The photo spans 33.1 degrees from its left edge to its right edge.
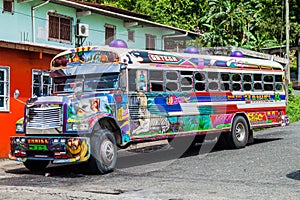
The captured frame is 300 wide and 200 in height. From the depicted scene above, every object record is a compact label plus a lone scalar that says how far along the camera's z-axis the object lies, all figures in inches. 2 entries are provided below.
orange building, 575.8
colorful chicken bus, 442.9
